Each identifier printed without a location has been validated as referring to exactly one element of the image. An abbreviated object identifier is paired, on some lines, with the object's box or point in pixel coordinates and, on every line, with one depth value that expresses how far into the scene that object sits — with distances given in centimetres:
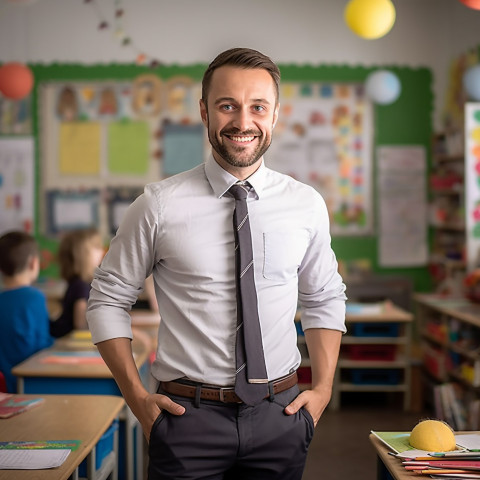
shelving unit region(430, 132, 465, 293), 555
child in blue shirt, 318
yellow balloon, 419
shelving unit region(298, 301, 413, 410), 505
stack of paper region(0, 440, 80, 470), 179
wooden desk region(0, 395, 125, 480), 176
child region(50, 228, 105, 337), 388
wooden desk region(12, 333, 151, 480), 292
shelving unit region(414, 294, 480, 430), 422
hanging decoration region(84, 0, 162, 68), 622
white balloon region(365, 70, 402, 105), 583
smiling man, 156
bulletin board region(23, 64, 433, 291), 623
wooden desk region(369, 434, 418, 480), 169
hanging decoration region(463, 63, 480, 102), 486
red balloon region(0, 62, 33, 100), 550
